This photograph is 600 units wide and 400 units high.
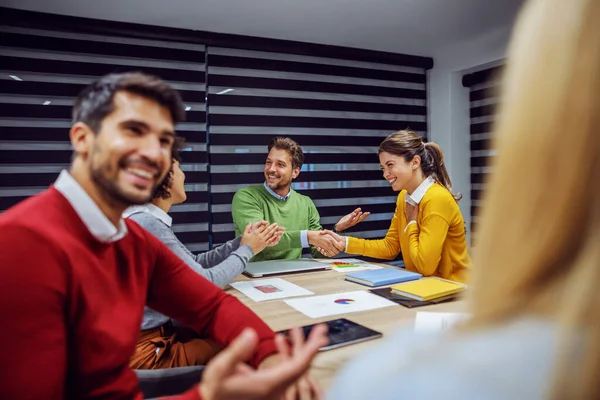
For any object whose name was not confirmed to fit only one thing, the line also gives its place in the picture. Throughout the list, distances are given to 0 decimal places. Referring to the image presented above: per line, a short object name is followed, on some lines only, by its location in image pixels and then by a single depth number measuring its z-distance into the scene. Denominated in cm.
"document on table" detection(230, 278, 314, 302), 182
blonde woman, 41
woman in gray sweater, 155
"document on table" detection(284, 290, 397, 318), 158
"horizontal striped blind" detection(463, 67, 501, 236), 411
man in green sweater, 293
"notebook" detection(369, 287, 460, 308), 164
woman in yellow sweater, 229
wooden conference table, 114
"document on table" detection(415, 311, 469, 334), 134
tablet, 125
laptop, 228
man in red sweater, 78
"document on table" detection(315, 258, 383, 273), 240
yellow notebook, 168
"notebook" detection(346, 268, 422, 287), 197
